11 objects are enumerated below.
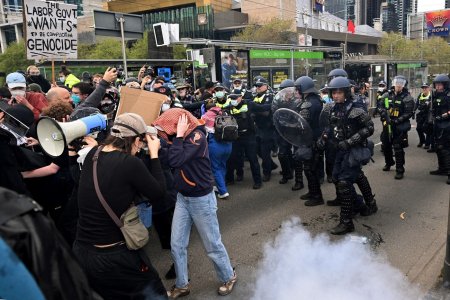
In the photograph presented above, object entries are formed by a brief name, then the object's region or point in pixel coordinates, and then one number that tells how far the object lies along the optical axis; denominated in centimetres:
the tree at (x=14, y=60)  2823
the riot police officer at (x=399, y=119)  771
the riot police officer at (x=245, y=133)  723
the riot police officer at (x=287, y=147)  700
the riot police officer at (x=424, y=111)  956
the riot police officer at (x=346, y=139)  511
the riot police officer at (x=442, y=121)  761
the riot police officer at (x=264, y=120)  764
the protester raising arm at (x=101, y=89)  424
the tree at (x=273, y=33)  3644
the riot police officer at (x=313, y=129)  638
